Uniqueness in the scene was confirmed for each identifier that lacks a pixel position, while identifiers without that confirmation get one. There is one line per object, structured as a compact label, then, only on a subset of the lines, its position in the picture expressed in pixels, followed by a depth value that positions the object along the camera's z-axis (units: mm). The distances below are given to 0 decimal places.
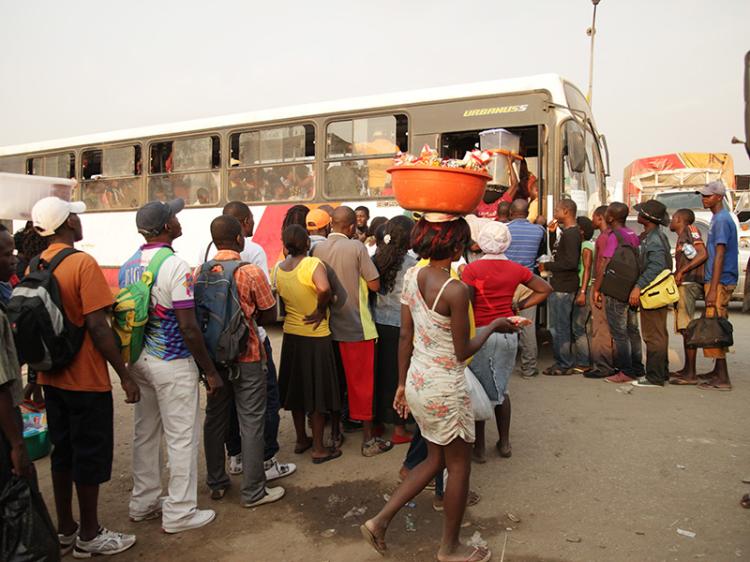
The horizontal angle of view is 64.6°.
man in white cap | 2973
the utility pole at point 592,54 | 21547
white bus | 7648
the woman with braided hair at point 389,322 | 4589
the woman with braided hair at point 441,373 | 2873
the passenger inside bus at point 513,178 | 7477
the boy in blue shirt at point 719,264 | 5812
